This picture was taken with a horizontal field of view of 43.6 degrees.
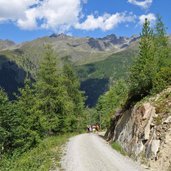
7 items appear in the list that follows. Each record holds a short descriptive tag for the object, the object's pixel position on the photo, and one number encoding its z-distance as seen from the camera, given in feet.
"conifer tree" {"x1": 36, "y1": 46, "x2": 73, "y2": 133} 100.79
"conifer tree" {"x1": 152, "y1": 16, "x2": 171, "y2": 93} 63.66
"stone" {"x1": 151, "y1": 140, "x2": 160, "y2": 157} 48.03
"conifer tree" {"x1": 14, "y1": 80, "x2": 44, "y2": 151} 81.43
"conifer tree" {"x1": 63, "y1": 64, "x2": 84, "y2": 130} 148.13
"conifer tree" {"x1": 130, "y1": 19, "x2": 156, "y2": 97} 67.92
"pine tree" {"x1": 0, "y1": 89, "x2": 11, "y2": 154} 103.51
